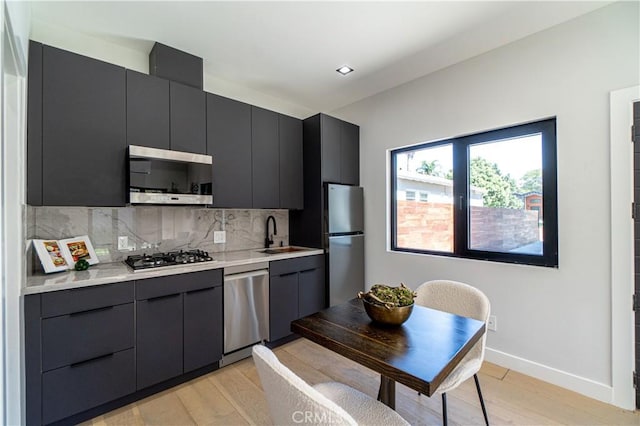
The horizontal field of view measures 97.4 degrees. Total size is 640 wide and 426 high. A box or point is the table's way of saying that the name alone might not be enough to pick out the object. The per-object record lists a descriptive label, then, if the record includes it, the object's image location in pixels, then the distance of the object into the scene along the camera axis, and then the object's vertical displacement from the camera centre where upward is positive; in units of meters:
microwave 2.03 +0.29
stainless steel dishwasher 2.33 -0.83
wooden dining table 0.99 -0.55
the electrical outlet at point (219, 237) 2.86 -0.24
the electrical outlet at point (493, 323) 2.40 -0.96
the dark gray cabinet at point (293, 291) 2.63 -0.78
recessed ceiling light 2.71 +1.41
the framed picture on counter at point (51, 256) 1.78 -0.27
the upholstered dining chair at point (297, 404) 0.75 -0.53
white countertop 1.60 -0.39
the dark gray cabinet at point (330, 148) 3.06 +0.73
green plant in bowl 1.32 -0.44
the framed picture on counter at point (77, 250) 1.92 -0.25
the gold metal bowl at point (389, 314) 1.32 -0.48
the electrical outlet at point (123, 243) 2.30 -0.23
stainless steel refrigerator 3.04 -0.31
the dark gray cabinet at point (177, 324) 1.91 -0.81
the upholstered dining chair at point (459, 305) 1.44 -0.61
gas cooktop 2.03 -0.35
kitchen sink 2.93 -0.40
